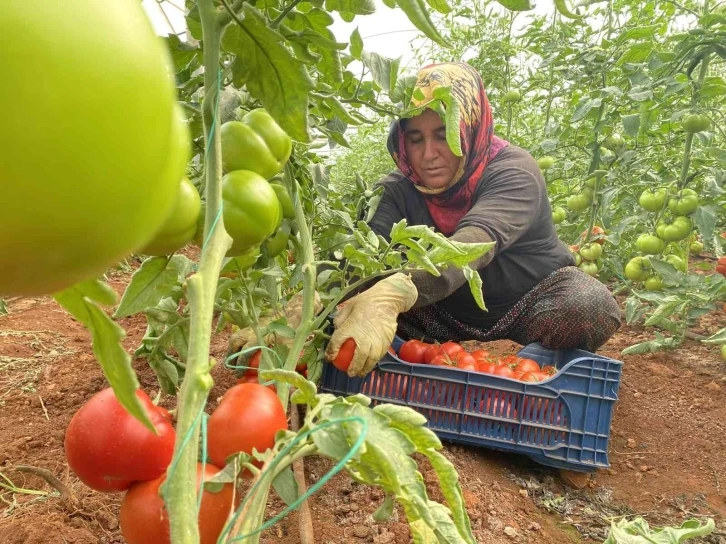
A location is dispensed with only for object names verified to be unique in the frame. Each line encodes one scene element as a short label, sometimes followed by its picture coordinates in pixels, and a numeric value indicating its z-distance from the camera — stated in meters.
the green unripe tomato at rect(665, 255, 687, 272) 2.64
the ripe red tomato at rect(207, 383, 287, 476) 0.78
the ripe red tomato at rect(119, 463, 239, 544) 0.72
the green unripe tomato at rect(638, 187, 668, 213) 2.64
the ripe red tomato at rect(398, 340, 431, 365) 1.99
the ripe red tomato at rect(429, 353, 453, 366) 1.83
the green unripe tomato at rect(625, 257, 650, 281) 2.89
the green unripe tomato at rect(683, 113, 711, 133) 2.32
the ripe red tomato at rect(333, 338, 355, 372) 1.47
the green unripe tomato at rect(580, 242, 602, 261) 3.20
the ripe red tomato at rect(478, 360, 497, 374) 1.77
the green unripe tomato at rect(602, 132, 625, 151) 3.02
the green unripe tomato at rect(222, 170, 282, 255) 0.73
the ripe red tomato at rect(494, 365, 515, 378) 1.73
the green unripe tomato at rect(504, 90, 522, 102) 3.55
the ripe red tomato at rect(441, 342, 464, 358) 1.90
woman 2.11
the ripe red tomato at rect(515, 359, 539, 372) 1.84
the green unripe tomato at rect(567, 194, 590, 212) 3.18
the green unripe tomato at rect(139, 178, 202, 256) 0.59
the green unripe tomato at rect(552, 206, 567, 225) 3.59
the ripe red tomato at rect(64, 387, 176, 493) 0.74
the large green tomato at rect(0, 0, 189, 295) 0.19
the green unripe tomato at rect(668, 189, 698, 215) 2.47
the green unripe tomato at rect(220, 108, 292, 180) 0.80
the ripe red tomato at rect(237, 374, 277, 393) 1.38
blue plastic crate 1.61
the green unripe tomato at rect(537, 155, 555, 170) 3.36
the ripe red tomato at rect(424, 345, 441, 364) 1.93
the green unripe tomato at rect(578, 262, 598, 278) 3.22
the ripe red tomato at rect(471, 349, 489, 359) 1.96
